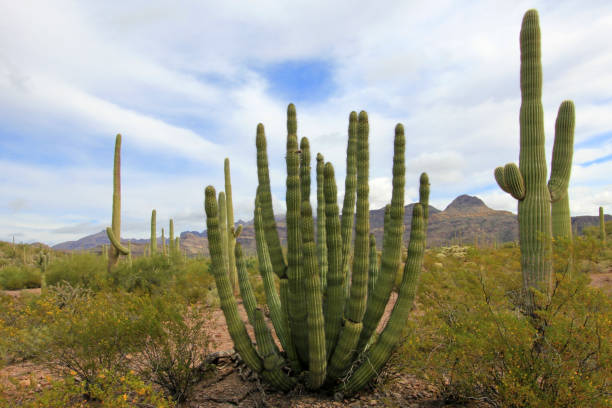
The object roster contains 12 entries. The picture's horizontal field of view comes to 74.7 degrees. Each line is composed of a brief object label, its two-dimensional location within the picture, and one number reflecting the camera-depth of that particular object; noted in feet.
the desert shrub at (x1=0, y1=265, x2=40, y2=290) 59.88
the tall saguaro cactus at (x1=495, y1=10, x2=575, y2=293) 24.98
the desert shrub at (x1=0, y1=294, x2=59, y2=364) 19.07
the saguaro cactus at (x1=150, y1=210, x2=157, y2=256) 79.82
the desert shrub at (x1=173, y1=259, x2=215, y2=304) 35.19
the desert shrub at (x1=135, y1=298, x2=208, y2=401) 18.66
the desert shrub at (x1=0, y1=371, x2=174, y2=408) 13.29
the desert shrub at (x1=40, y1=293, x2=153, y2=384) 18.37
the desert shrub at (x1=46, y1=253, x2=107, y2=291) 50.52
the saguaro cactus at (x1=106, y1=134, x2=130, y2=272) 51.72
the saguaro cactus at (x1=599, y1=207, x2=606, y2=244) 88.89
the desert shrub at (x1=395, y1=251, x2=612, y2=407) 13.66
